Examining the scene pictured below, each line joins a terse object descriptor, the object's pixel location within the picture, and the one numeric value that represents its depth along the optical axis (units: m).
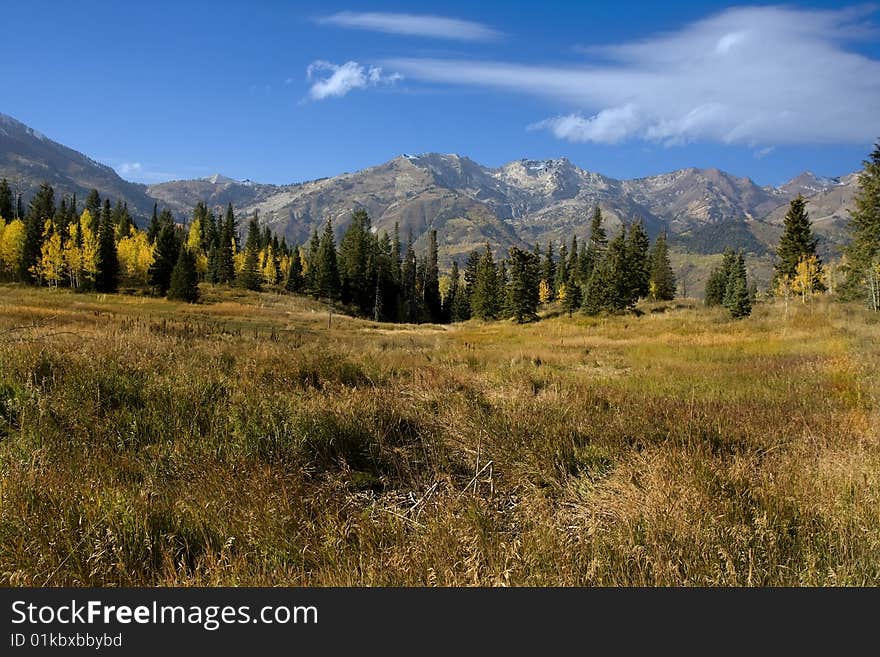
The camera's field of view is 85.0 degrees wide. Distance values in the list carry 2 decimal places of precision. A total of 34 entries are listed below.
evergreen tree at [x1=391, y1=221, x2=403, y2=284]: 99.76
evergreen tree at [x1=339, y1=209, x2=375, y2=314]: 86.25
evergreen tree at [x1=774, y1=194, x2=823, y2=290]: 51.31
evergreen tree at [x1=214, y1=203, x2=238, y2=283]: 90.25
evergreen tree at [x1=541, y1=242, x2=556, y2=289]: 105.91
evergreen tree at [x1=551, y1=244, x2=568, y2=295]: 100.19
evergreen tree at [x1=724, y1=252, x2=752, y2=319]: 47.56
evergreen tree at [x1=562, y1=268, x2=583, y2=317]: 72.44
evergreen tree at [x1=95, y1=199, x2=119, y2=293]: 69.62
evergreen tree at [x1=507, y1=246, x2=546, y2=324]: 65.94
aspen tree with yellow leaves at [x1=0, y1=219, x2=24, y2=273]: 71.38
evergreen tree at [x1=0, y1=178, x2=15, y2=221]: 85.31
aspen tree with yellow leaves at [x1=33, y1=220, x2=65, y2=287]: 69.69
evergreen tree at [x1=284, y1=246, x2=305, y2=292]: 93.38
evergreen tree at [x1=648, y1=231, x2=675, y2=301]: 86.94
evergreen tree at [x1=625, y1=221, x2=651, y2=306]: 59.58
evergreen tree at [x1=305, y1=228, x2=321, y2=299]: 87.25
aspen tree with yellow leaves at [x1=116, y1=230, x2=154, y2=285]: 79.69
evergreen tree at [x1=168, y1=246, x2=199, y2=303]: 62.56
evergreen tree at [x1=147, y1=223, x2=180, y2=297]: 71.86
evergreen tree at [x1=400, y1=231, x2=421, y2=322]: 96.08
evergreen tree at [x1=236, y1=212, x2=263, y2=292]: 85.19
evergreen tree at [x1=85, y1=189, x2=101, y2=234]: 99.69
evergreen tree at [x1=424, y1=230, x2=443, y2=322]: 105.50
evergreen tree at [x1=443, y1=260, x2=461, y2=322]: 105.62
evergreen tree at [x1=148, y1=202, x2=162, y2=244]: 88.98
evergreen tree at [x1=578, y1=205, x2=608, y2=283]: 74.31
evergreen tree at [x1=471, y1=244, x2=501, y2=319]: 80.75
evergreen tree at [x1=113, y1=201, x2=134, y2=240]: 93.44
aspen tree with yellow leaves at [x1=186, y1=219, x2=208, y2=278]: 97.50
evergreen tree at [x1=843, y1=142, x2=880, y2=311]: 37.36
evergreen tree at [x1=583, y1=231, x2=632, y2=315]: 58.19
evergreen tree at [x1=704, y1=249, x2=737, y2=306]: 81.75
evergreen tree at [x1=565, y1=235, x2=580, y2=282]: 97.78
